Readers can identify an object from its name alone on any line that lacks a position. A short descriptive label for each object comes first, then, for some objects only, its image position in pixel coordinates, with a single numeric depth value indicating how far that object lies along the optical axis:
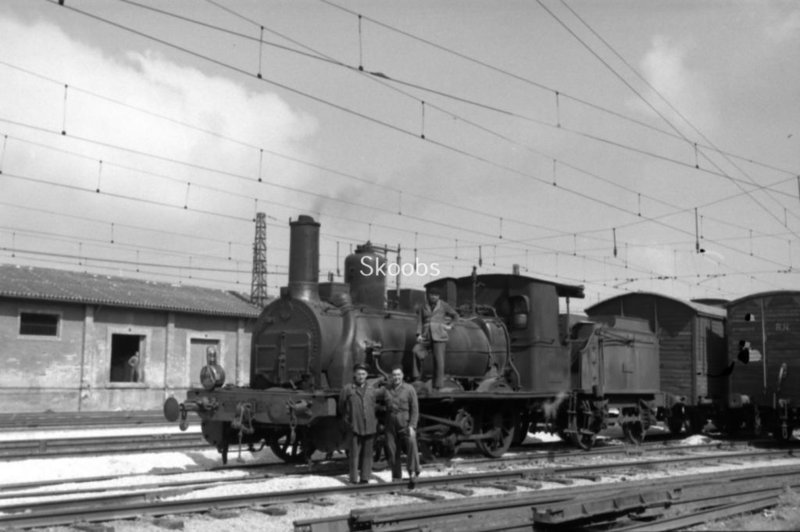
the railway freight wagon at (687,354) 19.84
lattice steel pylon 39.44
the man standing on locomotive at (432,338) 12.58
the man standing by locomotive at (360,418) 10.70
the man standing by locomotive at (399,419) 10.94
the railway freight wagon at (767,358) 18.16
